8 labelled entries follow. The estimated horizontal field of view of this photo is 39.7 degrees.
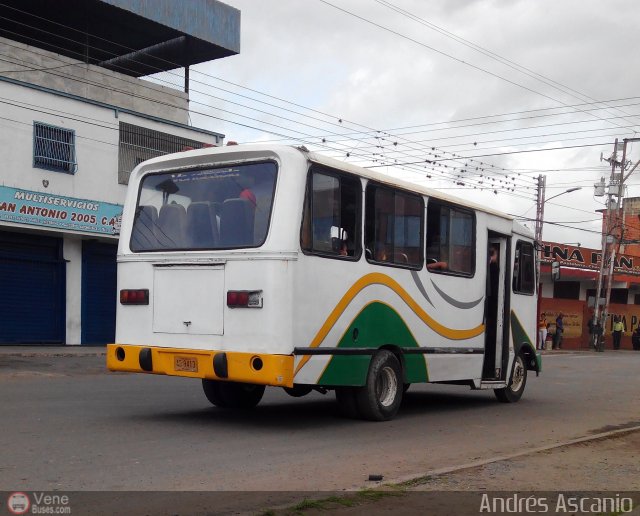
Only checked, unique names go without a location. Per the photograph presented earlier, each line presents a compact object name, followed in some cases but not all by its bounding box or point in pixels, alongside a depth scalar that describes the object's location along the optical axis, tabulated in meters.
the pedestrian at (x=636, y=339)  48.55
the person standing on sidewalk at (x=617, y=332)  47.38
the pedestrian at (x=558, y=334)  43.06
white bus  9.55
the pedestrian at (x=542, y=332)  41.38
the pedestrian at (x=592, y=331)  44.40
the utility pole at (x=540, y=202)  43.09
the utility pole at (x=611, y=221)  44.47
